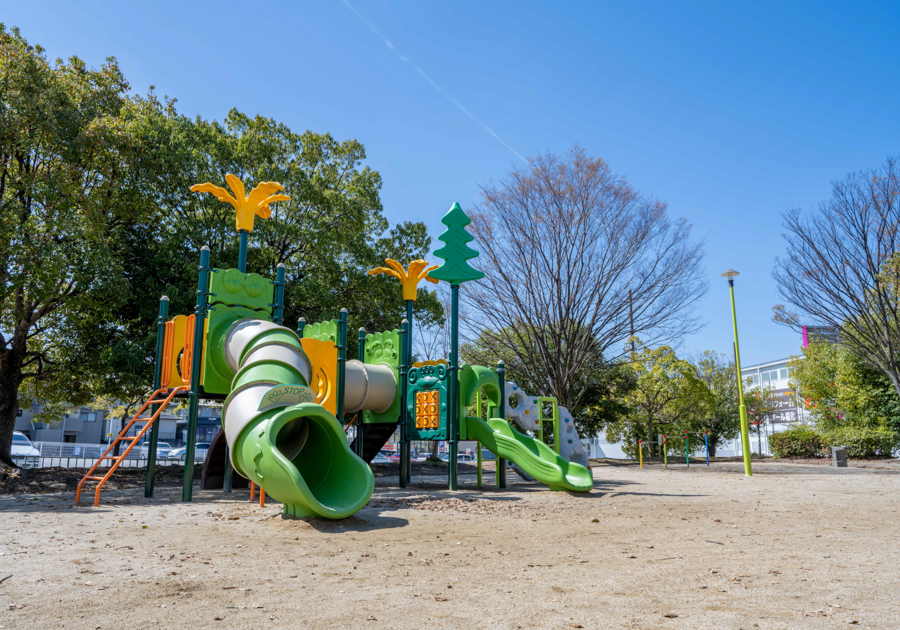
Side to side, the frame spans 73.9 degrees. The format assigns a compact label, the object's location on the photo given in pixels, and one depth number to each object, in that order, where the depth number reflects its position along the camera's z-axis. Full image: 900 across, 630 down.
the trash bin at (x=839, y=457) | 21.67
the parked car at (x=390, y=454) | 34.64
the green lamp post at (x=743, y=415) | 16.30
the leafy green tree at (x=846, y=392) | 27.28
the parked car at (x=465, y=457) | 37.06
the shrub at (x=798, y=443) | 28.42
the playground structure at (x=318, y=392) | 7.37
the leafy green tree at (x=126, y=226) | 13.26
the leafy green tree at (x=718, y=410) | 34.22
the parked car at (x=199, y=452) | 33.89
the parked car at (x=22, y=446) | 31.53
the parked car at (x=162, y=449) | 36.38
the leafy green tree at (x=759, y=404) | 38.46
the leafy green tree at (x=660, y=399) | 28.62
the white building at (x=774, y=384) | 51.84
